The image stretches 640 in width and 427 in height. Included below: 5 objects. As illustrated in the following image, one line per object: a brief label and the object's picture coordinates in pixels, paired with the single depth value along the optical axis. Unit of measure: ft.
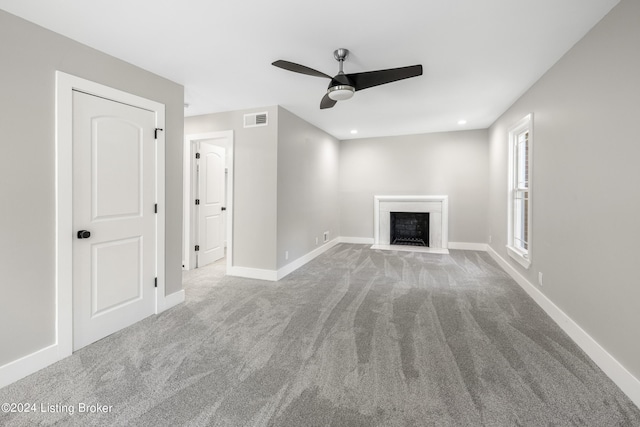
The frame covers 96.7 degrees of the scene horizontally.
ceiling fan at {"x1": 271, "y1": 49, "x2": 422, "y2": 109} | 7.82
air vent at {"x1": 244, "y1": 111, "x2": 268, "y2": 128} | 13.73
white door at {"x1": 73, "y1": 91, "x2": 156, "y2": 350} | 7.77
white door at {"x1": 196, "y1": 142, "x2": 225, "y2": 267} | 16.07
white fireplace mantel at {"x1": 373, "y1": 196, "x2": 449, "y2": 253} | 20.51
